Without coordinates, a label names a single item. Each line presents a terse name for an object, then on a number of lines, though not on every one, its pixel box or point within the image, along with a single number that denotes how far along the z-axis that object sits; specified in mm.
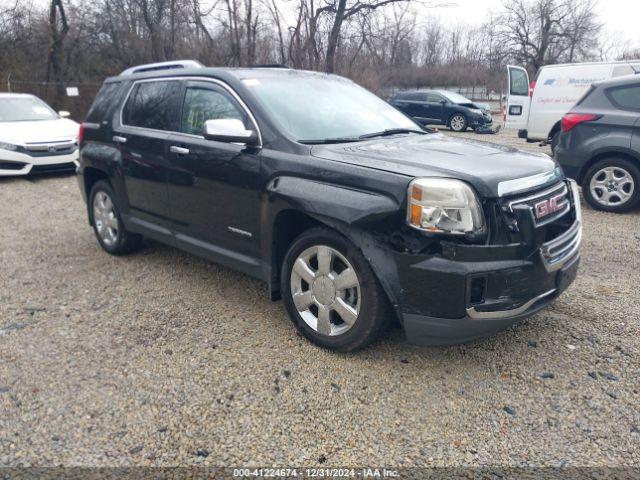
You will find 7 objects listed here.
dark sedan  19109
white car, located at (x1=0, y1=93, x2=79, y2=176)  9062
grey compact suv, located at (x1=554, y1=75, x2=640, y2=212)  6547
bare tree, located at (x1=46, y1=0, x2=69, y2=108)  20656
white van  10602
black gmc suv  2691
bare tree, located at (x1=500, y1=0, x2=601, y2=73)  43250
